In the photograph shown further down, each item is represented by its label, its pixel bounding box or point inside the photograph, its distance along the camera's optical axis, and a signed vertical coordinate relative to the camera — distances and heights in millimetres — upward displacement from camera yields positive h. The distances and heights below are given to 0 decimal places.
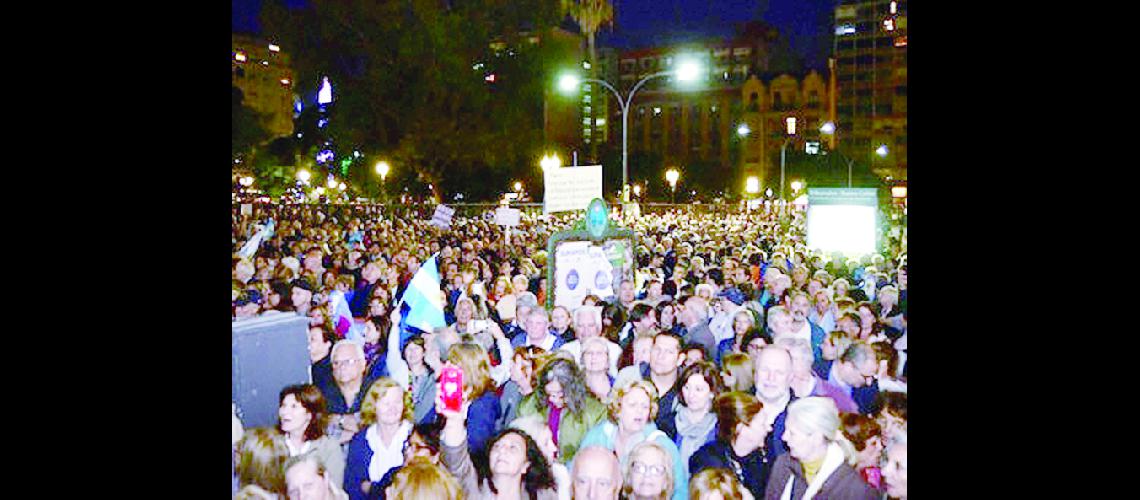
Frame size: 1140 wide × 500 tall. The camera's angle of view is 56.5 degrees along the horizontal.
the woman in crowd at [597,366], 7246 -770
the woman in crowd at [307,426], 6180 -1000
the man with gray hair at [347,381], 7332 -882
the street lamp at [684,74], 20314 +3501
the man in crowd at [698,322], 9375 -616
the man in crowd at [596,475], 5527 -1157
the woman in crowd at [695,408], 6570 -979
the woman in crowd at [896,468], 5777 -1191
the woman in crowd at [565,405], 6738 -976
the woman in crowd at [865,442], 5988 -1079
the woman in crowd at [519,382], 7188 -922
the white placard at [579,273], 11758 -208
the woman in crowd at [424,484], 5387 -1169
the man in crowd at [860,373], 7367 -842
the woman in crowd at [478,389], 6684 -875
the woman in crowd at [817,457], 5715 -1107
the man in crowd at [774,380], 6578 -786
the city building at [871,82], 115562 +19089
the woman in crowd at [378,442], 6348 -1129
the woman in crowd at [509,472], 5770 -1219
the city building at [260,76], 111444 +20609
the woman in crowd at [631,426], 6312 -1037
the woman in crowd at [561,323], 9316 -604
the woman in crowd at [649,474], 5594 -1162
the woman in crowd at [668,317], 9930 -590
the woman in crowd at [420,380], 7293 -917
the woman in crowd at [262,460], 5855 -1141
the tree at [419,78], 40812 +7038
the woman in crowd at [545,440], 6051 -1135
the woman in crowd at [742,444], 6168 -1117
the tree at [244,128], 42281 +5304
